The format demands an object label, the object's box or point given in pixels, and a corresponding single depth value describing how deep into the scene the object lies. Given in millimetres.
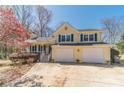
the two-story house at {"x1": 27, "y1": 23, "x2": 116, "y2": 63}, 6364
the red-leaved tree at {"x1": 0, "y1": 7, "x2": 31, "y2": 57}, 3736
